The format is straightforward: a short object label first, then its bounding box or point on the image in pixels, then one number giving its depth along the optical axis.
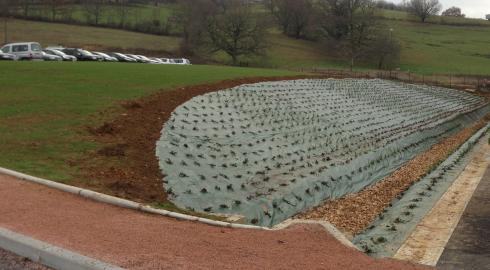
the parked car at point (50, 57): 42.71
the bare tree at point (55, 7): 91.81
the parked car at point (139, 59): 53.22
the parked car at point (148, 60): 54.07
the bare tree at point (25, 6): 89.68
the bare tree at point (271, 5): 108.34
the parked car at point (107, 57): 50.24
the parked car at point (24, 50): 41.19
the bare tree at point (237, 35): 76.25
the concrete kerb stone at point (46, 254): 6.48
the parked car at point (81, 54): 49.44
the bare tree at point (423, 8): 130.98
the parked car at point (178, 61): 59.45
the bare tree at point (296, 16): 99.41
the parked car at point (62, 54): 45.19
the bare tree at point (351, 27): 85.56
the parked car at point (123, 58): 52.38
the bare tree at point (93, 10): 92.75
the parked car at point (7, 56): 40.50
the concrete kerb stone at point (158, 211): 8.62
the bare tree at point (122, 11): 93.96
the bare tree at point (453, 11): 173.50
